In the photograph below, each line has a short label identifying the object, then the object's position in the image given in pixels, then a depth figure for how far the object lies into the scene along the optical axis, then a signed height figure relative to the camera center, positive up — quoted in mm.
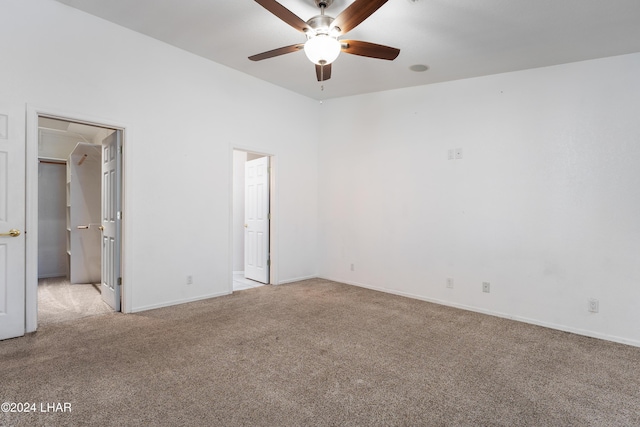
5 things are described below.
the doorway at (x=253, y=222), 5340 -227
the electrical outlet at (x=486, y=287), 4086 -936
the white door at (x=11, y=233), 2912 -225
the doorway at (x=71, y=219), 3982 -185
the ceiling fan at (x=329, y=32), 2250 +1331
